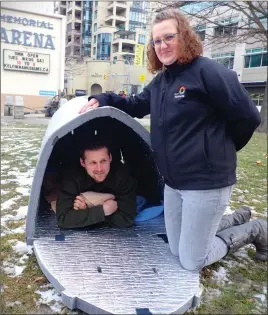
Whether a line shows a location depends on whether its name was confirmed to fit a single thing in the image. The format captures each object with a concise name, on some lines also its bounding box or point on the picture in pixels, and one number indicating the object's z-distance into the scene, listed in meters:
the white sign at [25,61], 23.75
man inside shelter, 3.06
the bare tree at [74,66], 44.00
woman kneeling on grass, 2.15
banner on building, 33.66
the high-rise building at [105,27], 70.31
